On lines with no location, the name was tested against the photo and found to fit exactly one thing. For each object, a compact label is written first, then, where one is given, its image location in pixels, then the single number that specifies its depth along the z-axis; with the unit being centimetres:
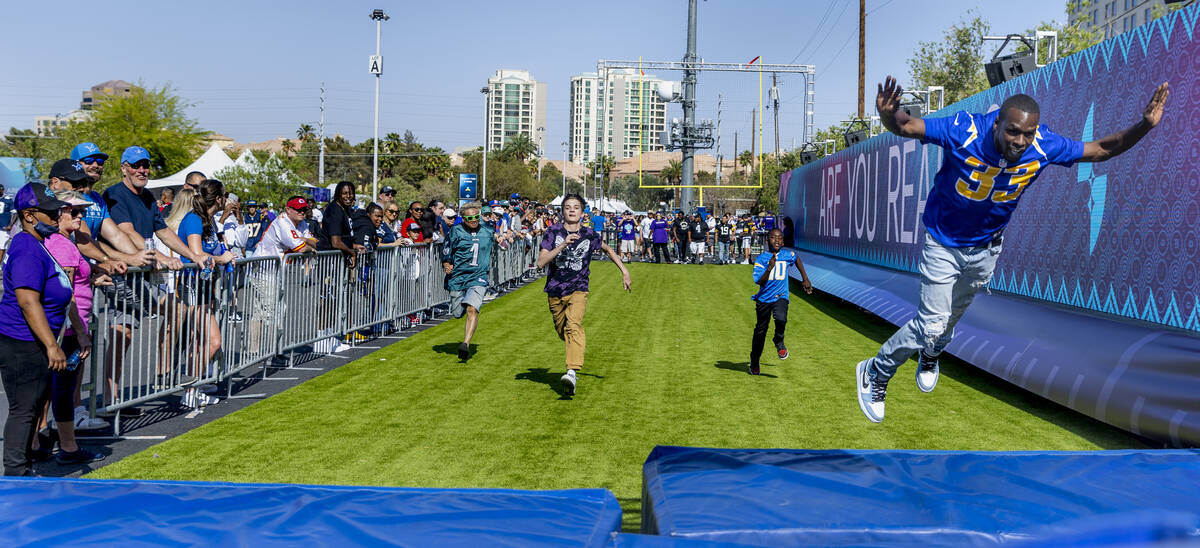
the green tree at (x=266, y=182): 4709
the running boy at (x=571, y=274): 838
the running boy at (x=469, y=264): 1071
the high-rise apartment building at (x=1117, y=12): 9175
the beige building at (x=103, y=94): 4966
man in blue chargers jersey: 472
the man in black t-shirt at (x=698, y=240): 3491
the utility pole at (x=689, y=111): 4188
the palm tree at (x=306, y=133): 10094
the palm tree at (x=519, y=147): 11069
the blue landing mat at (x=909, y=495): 342
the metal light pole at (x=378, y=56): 3491
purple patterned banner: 667
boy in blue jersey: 972
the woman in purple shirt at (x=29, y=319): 515
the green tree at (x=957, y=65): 4109
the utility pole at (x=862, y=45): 3494
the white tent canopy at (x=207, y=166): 3356
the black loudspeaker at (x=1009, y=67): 1008
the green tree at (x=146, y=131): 5038
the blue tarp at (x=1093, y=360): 618
